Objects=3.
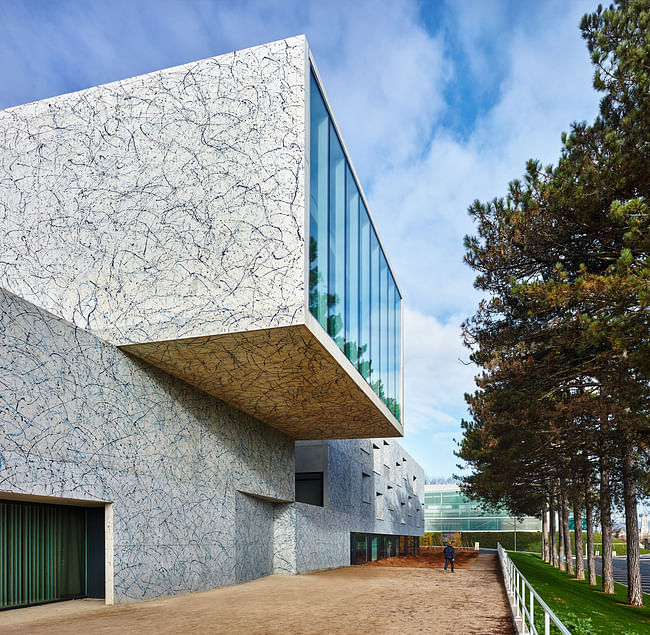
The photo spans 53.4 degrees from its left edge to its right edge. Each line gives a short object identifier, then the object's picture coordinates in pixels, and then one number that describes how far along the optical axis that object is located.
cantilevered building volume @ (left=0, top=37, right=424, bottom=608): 11.12
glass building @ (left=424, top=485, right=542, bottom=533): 73.81
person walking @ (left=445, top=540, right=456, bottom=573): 23.00
